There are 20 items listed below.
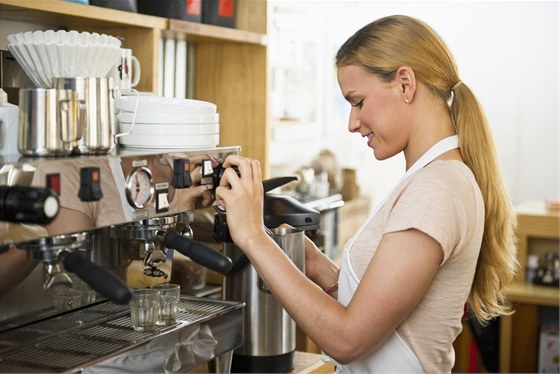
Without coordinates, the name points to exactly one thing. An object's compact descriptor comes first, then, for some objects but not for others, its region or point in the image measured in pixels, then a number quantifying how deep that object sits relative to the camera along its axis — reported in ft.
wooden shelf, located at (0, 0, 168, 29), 5.35
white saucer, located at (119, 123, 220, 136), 4.67
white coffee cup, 5.64
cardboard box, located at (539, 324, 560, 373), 12.05
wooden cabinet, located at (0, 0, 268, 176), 7.69
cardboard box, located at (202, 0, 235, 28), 7.51
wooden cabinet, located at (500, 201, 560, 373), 12.22
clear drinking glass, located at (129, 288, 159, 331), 4.95
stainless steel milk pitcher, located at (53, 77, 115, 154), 4.20
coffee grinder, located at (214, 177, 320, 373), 5.73
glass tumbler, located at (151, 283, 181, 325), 5.05
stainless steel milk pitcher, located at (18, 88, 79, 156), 4.02
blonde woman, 4.40
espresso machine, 3.86
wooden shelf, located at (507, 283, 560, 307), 12.01
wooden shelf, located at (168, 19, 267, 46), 6.77
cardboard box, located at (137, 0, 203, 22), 6.87
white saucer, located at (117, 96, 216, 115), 4.72
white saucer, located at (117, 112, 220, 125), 4.69
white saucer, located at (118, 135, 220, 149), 4.66
